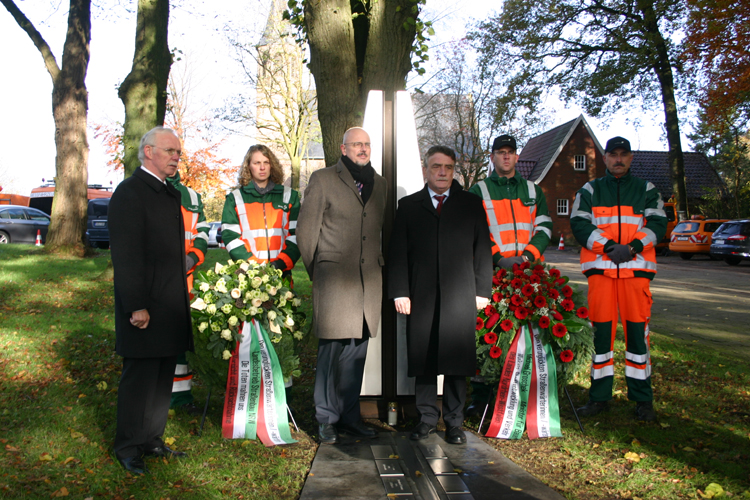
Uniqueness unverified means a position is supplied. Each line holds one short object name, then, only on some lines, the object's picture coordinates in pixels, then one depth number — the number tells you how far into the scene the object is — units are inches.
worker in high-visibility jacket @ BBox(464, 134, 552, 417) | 199.5
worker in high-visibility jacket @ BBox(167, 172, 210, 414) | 199.8
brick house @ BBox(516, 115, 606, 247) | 1590.8
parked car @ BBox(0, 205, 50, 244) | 996.6
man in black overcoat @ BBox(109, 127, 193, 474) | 148.3
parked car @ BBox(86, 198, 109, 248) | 1048.8
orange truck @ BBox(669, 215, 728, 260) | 954.1
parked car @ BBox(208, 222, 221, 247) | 1338.6
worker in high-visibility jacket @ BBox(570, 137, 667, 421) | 198.4
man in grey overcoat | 176.2
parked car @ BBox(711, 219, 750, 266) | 830.5
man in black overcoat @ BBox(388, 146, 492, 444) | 178.5
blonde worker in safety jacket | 197.2
